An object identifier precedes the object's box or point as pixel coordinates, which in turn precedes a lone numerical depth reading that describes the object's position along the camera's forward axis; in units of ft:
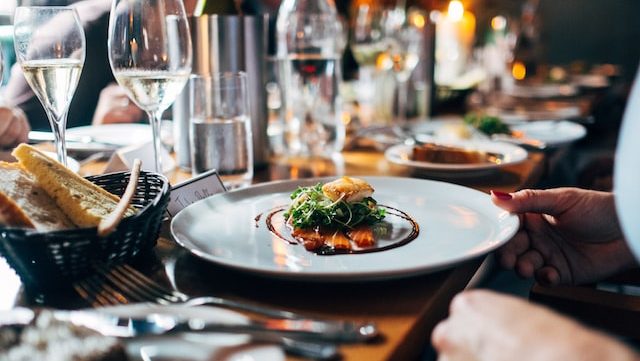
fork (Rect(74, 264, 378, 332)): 1.78
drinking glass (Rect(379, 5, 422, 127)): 6.44
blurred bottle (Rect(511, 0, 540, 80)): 12.76
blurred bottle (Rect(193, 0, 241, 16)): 4.34
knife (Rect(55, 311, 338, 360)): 1.60
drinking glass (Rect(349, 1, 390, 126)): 6.77
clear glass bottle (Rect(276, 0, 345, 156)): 4.79
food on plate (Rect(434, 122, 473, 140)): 5.19
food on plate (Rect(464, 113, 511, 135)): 5.37
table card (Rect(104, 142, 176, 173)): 3.47
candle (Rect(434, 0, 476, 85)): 10.18
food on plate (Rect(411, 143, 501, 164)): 4.15
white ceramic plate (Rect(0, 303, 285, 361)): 1.58
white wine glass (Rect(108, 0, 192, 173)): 2.98
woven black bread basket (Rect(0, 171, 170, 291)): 1.92
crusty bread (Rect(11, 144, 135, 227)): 2.20
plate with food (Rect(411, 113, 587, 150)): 5.04
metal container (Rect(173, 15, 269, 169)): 4.04
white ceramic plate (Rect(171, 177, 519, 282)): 2.04
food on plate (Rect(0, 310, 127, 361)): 1.46
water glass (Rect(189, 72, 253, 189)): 3.74
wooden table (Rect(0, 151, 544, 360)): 1.82
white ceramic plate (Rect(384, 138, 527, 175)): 3.84
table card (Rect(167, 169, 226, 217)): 3.01
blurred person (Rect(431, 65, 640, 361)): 1.46
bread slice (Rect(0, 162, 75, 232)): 2.01
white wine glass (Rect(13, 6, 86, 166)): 2.89
